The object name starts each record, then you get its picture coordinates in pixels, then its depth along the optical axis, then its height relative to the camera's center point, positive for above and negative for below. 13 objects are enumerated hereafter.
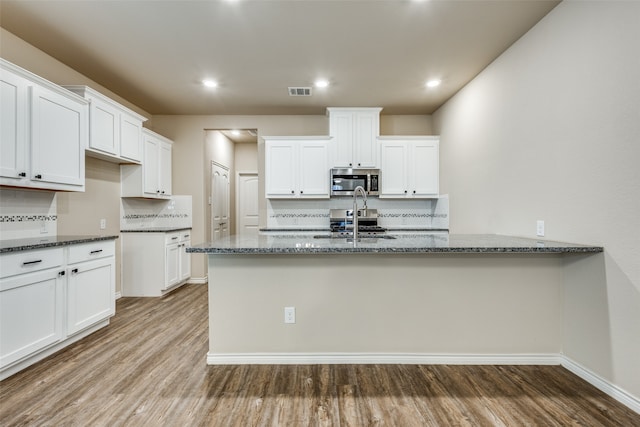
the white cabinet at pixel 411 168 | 4.50 +0.70
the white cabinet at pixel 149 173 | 4.07 +0.60
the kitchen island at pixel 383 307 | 2.28 -0.71
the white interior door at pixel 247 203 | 6.92 +0.28
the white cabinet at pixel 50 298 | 2.08 -0.67
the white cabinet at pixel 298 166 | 4.47 +0.73
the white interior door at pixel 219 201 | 5.36 +0.28
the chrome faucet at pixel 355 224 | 2.53 -0.08
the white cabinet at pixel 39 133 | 2.25 +0.70
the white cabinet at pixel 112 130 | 3.10 +1.00
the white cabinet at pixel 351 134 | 4.43 +1.20
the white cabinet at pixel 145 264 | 4.08 -0.66
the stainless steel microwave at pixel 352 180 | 4.41 +0.51
